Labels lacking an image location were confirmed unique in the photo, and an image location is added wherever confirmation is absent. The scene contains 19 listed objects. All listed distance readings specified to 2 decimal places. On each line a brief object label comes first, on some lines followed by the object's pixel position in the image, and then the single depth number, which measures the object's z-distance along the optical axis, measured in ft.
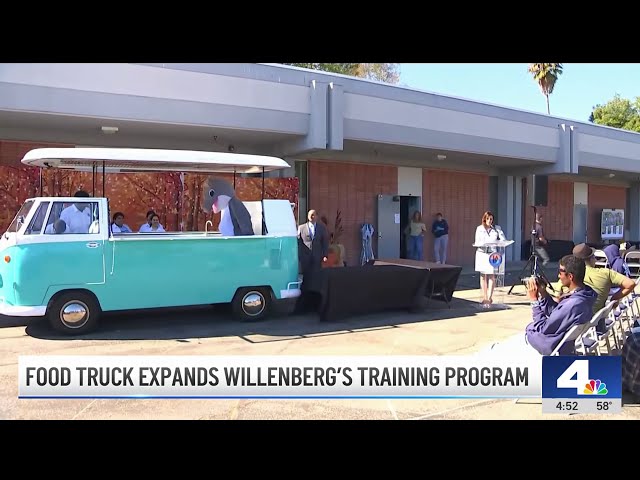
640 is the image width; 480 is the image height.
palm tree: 137.20
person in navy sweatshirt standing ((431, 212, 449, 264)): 55.62
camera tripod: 39.39
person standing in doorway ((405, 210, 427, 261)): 54.13
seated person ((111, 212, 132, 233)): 33.83
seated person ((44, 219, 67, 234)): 24.38
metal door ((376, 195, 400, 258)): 55.83
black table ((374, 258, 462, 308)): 32.32
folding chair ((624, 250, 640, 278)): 43.60
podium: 32.94
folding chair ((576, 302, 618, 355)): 16.71
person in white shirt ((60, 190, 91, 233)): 24.89
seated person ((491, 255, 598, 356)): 15.80
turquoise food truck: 24.03
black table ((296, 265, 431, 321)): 28.66
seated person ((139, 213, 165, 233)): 34.60
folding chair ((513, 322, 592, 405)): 15.71
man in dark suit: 33.12
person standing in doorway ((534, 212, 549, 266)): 39.11
